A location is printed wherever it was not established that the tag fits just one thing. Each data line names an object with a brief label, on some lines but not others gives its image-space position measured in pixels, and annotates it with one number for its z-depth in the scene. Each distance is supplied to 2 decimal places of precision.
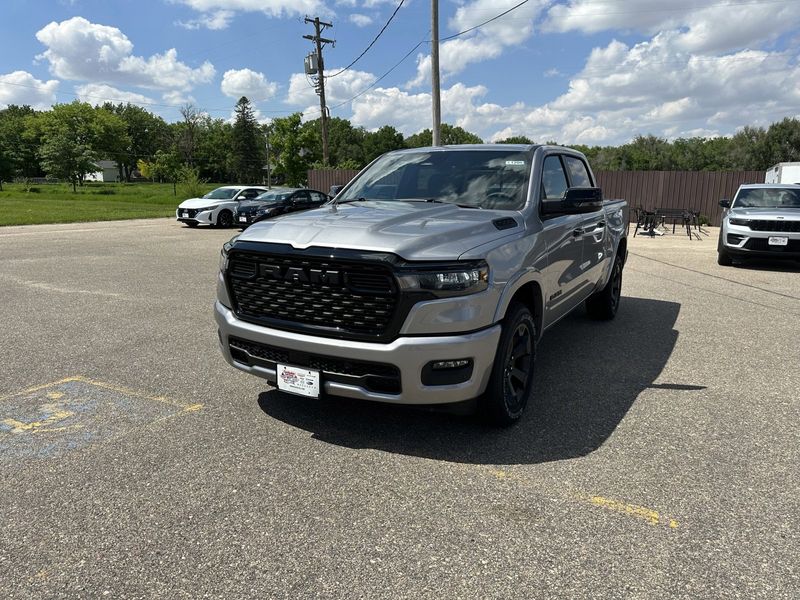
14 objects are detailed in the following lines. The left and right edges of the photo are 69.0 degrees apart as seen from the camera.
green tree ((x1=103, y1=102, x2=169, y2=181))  119.81
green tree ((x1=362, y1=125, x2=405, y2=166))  118.81
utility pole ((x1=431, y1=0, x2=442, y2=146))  17.23
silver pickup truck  3.16
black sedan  19.67
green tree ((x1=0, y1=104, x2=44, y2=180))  69.75
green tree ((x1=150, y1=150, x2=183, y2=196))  85.99
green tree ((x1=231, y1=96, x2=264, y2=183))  109.81
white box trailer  18.52
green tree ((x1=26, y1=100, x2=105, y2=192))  59.44
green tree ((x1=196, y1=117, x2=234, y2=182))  113.72
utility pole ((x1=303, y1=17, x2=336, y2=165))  34.03
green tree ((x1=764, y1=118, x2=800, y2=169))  60.03
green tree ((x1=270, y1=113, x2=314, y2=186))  60.16
